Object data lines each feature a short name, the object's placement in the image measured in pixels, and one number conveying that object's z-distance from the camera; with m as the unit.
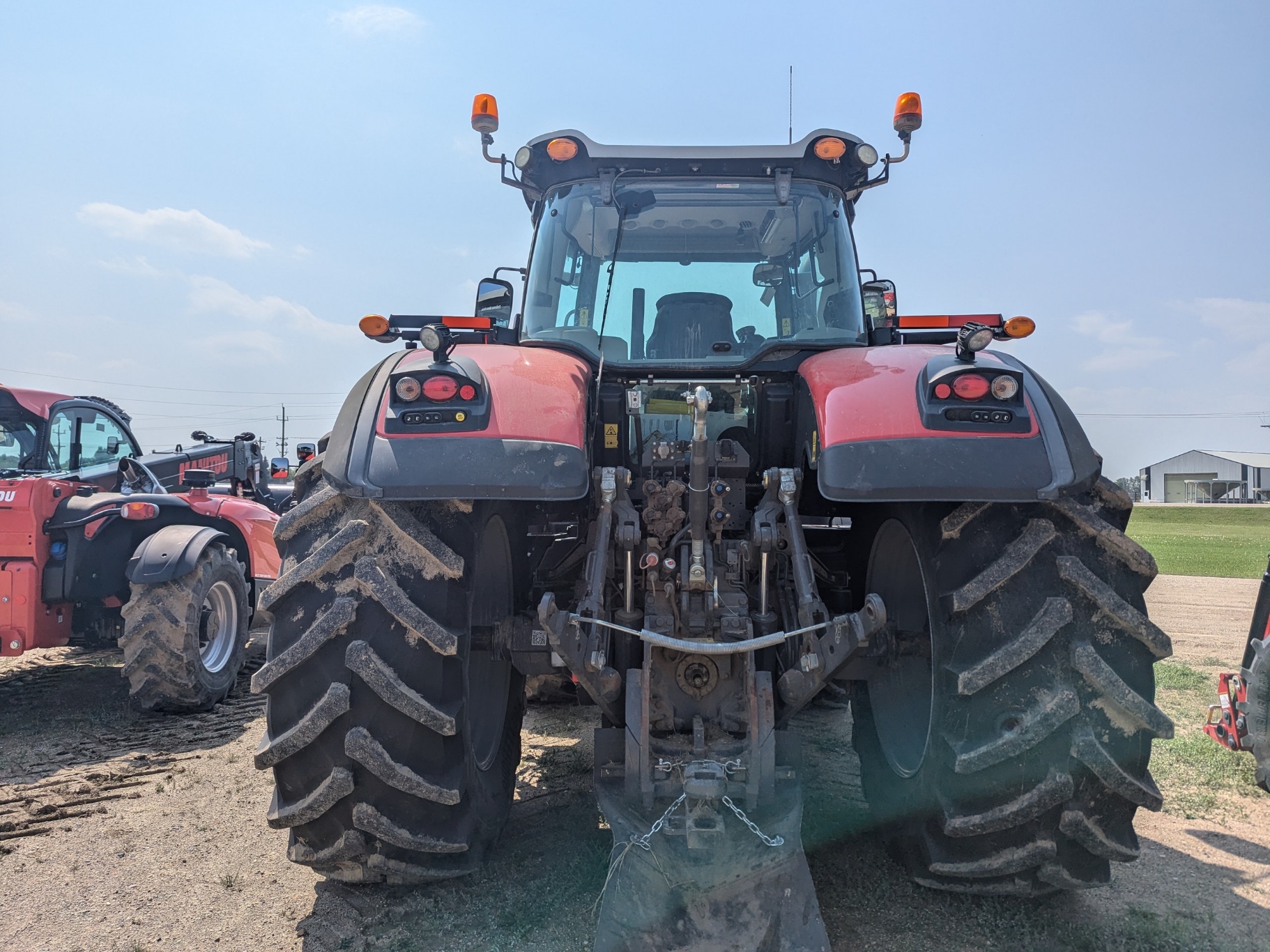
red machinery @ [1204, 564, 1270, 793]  3.85
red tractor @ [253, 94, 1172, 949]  2.30
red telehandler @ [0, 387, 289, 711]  5.36
